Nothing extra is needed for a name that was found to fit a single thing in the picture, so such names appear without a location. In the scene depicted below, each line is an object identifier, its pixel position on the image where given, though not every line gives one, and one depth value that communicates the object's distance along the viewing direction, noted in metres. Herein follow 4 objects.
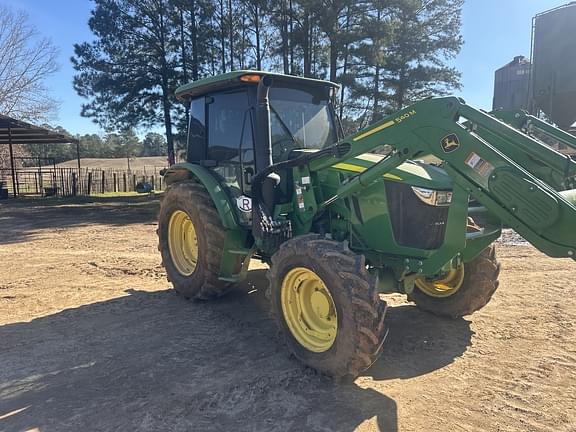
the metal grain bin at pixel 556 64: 12.50
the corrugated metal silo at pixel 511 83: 15.96
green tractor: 3.17
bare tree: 26.74
